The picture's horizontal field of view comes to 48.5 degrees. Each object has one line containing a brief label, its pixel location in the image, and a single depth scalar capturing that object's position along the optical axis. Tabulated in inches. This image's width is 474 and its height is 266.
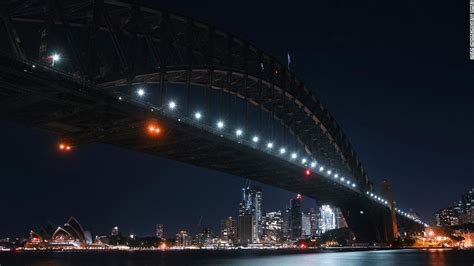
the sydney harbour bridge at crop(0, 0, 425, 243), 1253.1
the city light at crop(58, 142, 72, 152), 1640.3
